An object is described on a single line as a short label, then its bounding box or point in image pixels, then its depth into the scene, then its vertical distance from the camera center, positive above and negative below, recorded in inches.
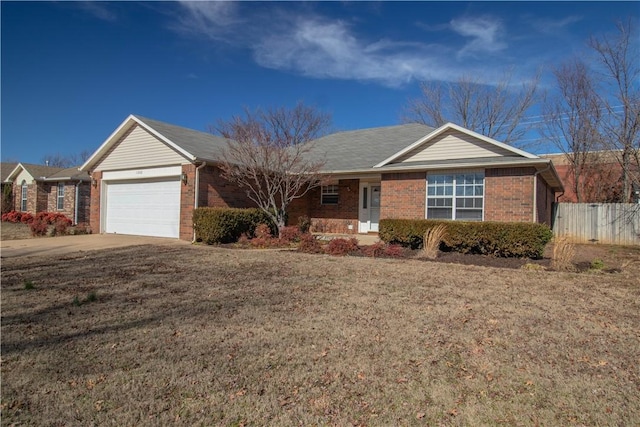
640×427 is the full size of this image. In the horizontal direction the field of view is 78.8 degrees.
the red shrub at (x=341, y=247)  445.7 -37.0
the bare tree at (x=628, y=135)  759.1 +178.1
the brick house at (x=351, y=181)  507.2 +52.3
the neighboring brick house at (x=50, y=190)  987.9 +45.8
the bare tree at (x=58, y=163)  2314.2 +263.5
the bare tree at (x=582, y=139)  925.8 +202.1
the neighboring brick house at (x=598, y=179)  931.3 +107.0
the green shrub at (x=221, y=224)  527.5 -16.8
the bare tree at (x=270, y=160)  547.2 +76.5
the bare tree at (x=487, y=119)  1168.8 +304.7
